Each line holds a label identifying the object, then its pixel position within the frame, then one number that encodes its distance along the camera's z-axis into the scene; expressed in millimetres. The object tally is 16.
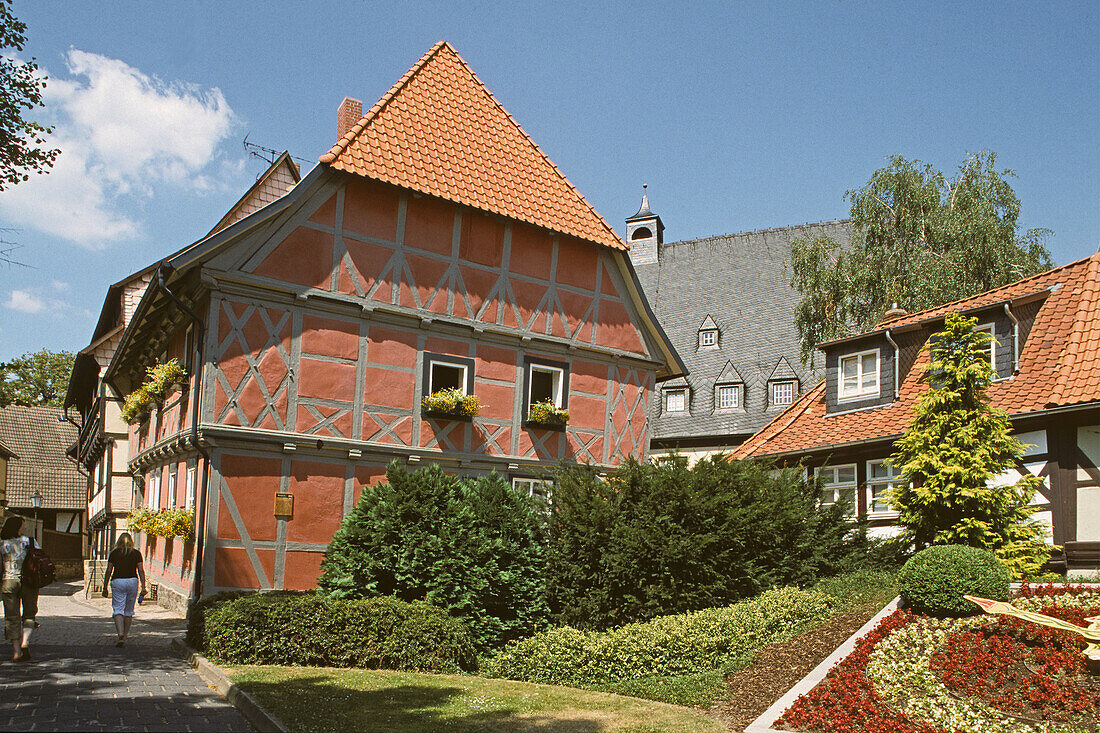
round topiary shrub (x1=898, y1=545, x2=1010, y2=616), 11781
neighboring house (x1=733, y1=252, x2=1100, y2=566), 16453
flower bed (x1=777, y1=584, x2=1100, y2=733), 8930
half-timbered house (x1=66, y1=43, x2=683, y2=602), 16031
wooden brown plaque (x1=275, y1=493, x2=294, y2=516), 16188
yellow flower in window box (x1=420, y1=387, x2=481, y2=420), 18016
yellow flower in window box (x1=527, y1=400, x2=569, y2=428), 19547
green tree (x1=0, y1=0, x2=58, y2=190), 14133
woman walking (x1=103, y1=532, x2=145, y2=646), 12742
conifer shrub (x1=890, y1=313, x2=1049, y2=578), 14297
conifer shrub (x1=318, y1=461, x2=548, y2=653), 13484
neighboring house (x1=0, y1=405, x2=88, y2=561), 41719
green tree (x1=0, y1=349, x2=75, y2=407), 55125
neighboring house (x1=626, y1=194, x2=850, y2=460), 38844
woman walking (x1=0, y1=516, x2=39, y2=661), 10906
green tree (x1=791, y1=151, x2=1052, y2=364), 27484
